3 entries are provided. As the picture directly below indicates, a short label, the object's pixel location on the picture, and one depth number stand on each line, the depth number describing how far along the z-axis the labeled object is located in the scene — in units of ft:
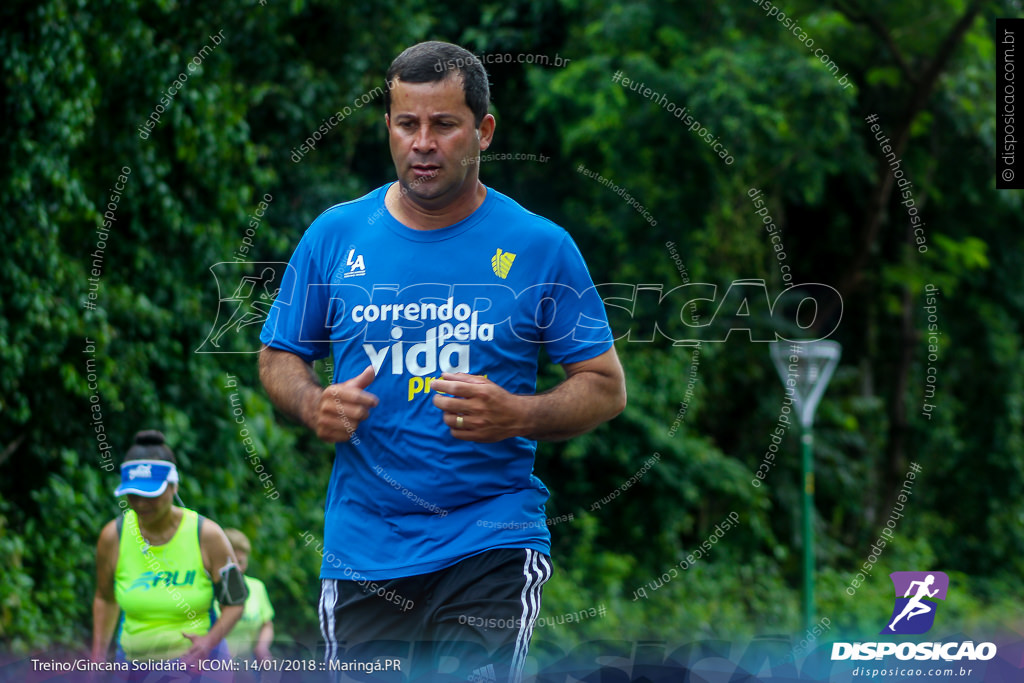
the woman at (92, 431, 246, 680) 26.40
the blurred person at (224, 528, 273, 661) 31.68
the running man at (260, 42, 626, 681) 16.16
